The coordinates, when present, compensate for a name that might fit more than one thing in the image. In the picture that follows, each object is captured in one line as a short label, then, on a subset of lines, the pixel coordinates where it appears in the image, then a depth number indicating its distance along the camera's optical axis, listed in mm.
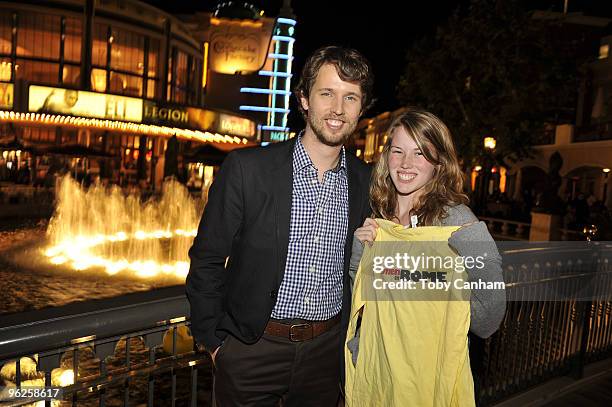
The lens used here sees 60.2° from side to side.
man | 2846
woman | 2578
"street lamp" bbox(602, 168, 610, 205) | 30100
